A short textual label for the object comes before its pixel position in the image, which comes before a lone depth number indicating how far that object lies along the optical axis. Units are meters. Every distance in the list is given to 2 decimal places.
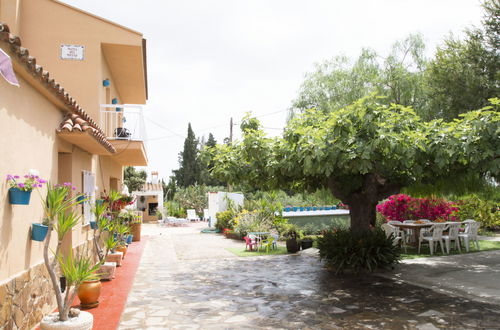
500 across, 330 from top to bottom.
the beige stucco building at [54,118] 4.91
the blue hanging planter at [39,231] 5.65
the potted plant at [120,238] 11.00
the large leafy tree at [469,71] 15.76
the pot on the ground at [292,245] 14.23
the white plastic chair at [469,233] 13.79
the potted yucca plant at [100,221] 8.87
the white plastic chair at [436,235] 13.10
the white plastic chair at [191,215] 33.59
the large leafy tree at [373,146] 7.90
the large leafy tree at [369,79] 19.73
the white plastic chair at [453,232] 13.38
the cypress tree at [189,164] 49.75
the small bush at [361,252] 10.31
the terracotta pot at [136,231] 18.85
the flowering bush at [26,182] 4.86
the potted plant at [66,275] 4.83
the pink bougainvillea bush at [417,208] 17.00
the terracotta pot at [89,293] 7.00
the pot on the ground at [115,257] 11.12
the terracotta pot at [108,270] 9.52
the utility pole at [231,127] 30.72
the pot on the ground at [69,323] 4.71
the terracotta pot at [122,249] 12.94
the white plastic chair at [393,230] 13.70
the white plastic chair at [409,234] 15.10
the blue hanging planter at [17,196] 4.88
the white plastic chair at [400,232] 13.91
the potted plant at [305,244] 14.67
